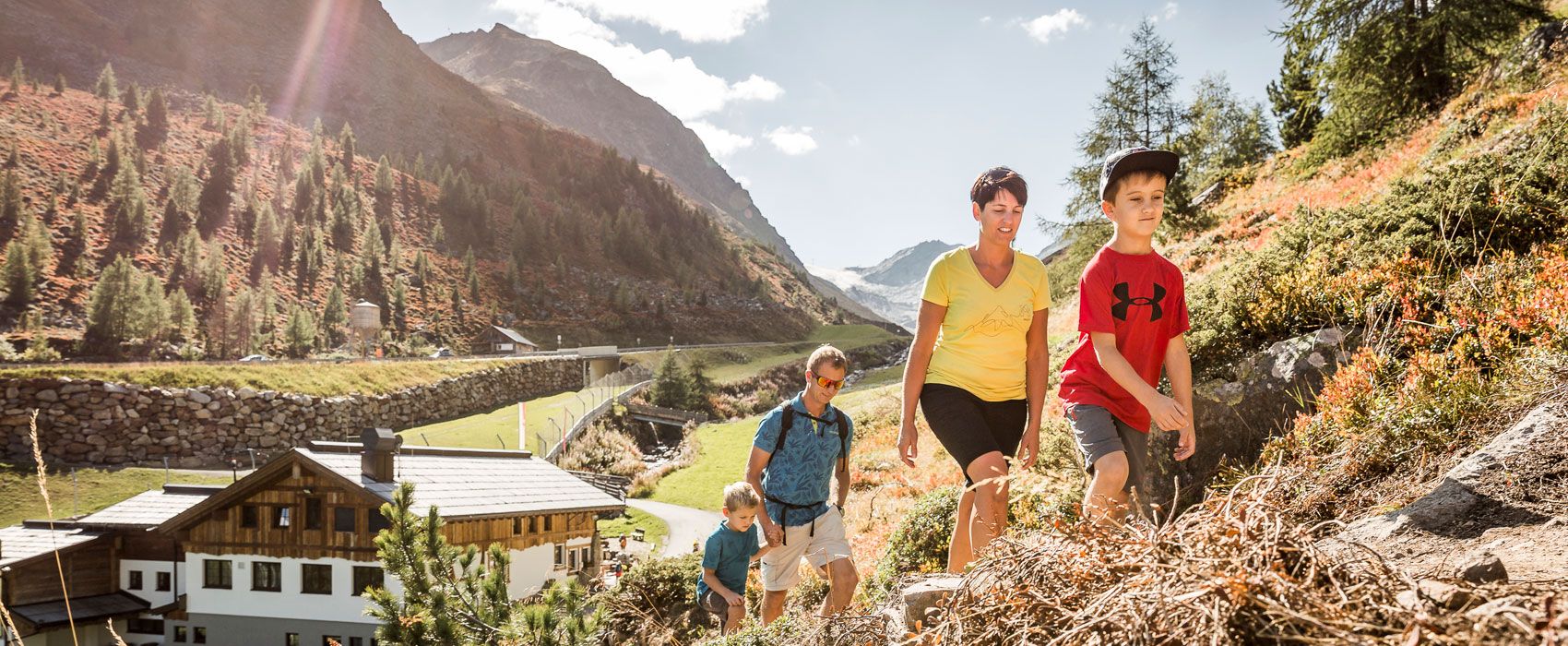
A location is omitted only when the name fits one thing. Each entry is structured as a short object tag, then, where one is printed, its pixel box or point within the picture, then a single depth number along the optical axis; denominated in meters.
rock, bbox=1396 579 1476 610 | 1.39
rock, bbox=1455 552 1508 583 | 1.62
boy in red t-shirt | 3.24
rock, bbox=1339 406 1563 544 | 2.60
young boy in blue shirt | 4.82
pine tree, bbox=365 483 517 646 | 6.71
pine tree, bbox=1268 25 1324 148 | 28.60
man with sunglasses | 4.61
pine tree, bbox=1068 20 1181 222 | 24.05
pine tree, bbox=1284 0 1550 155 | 14.79
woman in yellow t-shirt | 3.67
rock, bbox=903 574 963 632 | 2.67
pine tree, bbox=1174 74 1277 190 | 35.19
